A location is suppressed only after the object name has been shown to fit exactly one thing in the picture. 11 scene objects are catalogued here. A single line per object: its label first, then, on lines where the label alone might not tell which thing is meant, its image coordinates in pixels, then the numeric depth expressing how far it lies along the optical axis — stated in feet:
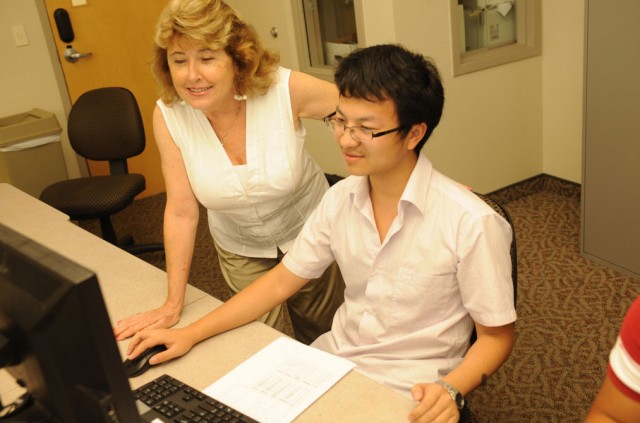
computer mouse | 4.43
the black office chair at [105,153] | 10.61
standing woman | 5.23
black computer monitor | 2.32
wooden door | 13.96
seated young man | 4.16
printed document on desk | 3.90
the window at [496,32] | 11.17
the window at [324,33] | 11.96
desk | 3.83
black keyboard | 3.77
